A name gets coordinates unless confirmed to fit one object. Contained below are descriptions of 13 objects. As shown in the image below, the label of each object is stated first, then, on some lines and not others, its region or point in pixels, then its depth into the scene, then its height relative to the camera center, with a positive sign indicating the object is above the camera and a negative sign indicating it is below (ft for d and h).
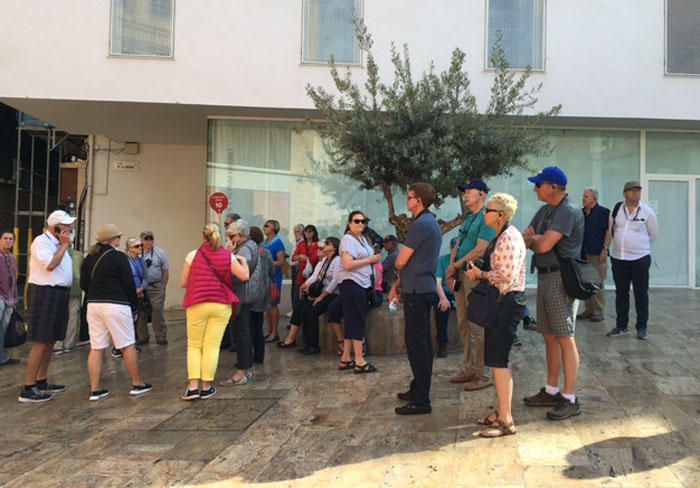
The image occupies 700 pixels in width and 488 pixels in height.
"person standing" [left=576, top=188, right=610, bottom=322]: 26.63 +1.30
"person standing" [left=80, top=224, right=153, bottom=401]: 18.90 -1.68
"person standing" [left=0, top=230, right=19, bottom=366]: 24.45 -1.72
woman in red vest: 18.65 -1.62
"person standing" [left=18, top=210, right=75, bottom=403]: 19.56 -1.77
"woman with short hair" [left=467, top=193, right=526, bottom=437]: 14.02 -1.18
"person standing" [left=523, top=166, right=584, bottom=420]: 15.15 -0.47
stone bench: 24.23 -3.19
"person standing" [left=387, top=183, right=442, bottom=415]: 15.83 -1.14
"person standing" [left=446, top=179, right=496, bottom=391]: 17.65 -0.45
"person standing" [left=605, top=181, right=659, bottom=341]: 23.95 +0.24
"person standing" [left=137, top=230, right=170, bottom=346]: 29.07 -1.77
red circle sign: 36.52 +2.98
